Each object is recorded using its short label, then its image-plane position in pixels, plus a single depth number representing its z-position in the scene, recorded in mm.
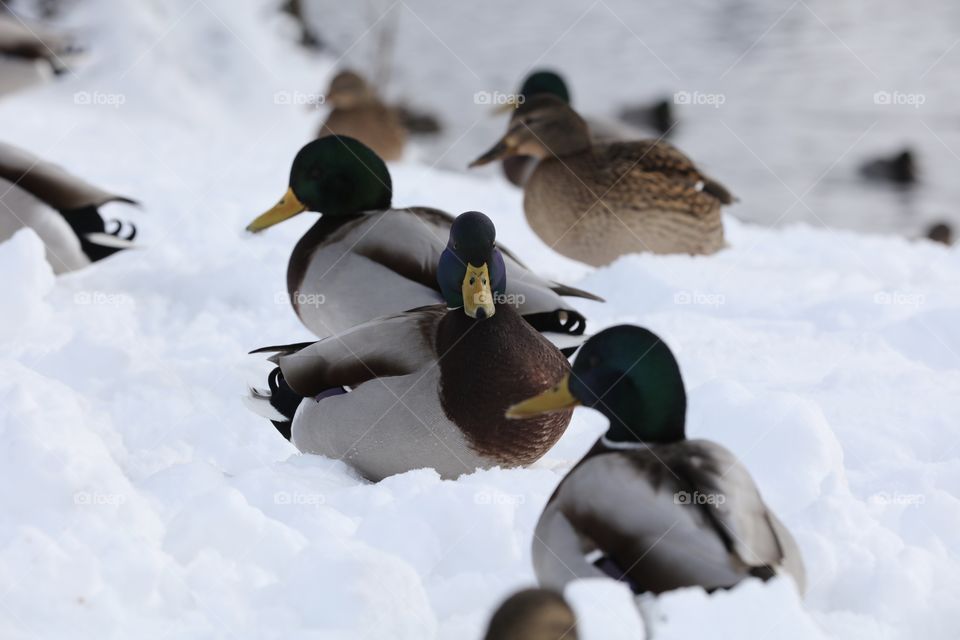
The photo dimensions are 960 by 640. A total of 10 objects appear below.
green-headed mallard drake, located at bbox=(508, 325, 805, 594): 4039
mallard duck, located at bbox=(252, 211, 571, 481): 6012
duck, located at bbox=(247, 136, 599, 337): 7551
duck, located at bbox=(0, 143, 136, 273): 9570
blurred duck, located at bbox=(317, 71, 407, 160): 16641
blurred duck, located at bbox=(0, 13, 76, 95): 14727
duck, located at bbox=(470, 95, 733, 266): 10734
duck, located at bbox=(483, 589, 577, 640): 3555
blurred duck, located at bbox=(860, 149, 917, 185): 22125
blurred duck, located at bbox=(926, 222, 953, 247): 17109
